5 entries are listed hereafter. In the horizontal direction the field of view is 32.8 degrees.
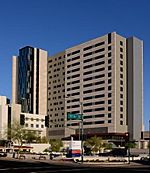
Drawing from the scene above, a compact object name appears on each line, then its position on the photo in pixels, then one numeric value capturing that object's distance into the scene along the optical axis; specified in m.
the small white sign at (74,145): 46.98
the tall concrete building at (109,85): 111.63
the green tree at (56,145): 85.10
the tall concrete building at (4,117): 114.53
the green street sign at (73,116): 40.12
